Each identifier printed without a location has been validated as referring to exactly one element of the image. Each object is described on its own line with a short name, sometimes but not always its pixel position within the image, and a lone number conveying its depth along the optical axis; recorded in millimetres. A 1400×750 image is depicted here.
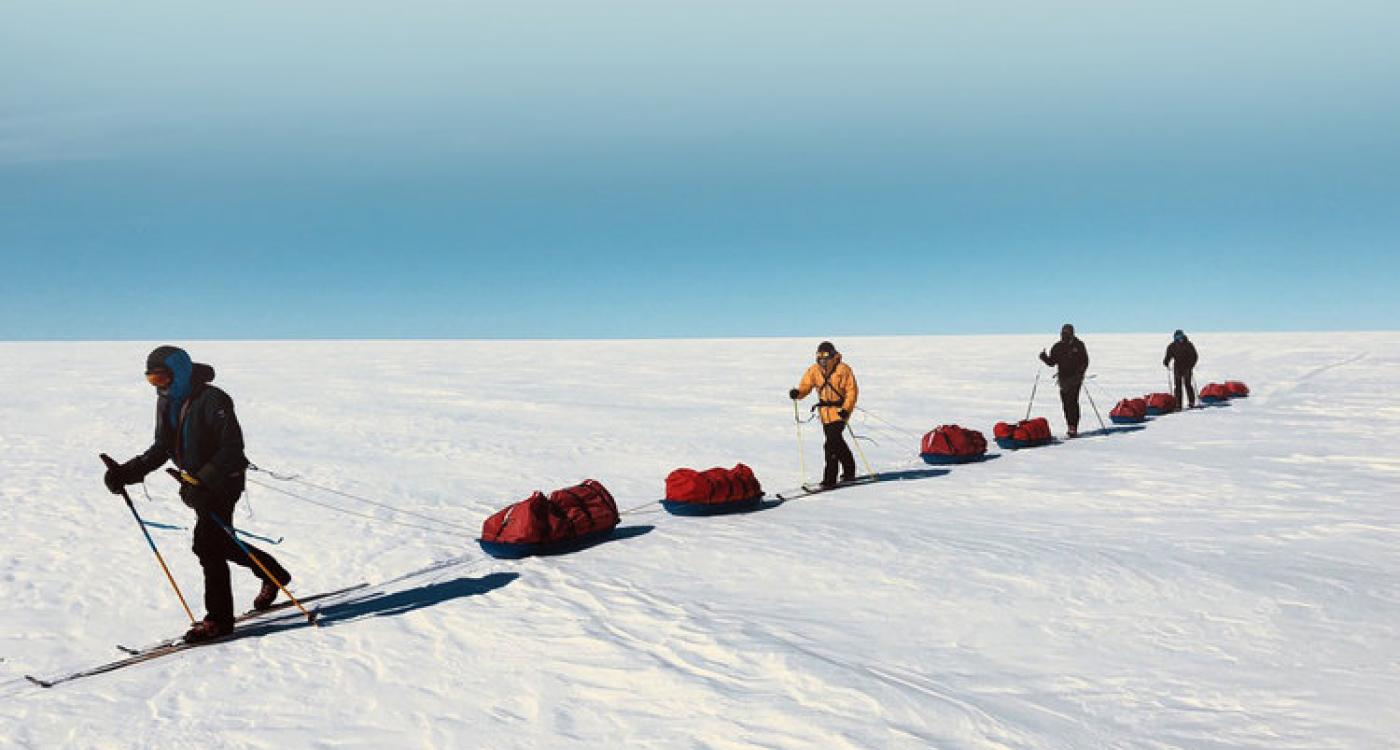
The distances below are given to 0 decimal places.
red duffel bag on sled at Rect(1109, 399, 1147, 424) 17375
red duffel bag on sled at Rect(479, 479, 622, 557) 7172
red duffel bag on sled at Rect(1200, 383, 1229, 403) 21078
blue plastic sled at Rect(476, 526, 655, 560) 7160
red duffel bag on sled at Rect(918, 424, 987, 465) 12523
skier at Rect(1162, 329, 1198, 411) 19047
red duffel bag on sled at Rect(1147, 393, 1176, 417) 19259
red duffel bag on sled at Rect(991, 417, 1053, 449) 13984
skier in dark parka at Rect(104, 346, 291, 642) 5066
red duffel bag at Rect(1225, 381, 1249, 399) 22422
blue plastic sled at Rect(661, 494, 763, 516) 8938
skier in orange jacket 9969
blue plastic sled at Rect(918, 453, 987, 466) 12543
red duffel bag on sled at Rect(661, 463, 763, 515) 8953
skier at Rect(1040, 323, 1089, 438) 14602
